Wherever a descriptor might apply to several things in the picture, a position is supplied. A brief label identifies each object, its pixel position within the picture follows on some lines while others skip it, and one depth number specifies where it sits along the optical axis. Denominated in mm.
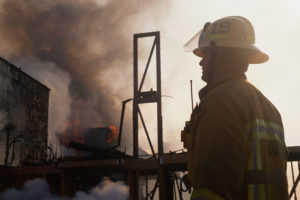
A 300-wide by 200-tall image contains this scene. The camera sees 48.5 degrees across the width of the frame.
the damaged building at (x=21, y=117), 18594
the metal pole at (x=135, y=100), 13589
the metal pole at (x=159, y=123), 13662
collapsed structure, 9961
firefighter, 1412
